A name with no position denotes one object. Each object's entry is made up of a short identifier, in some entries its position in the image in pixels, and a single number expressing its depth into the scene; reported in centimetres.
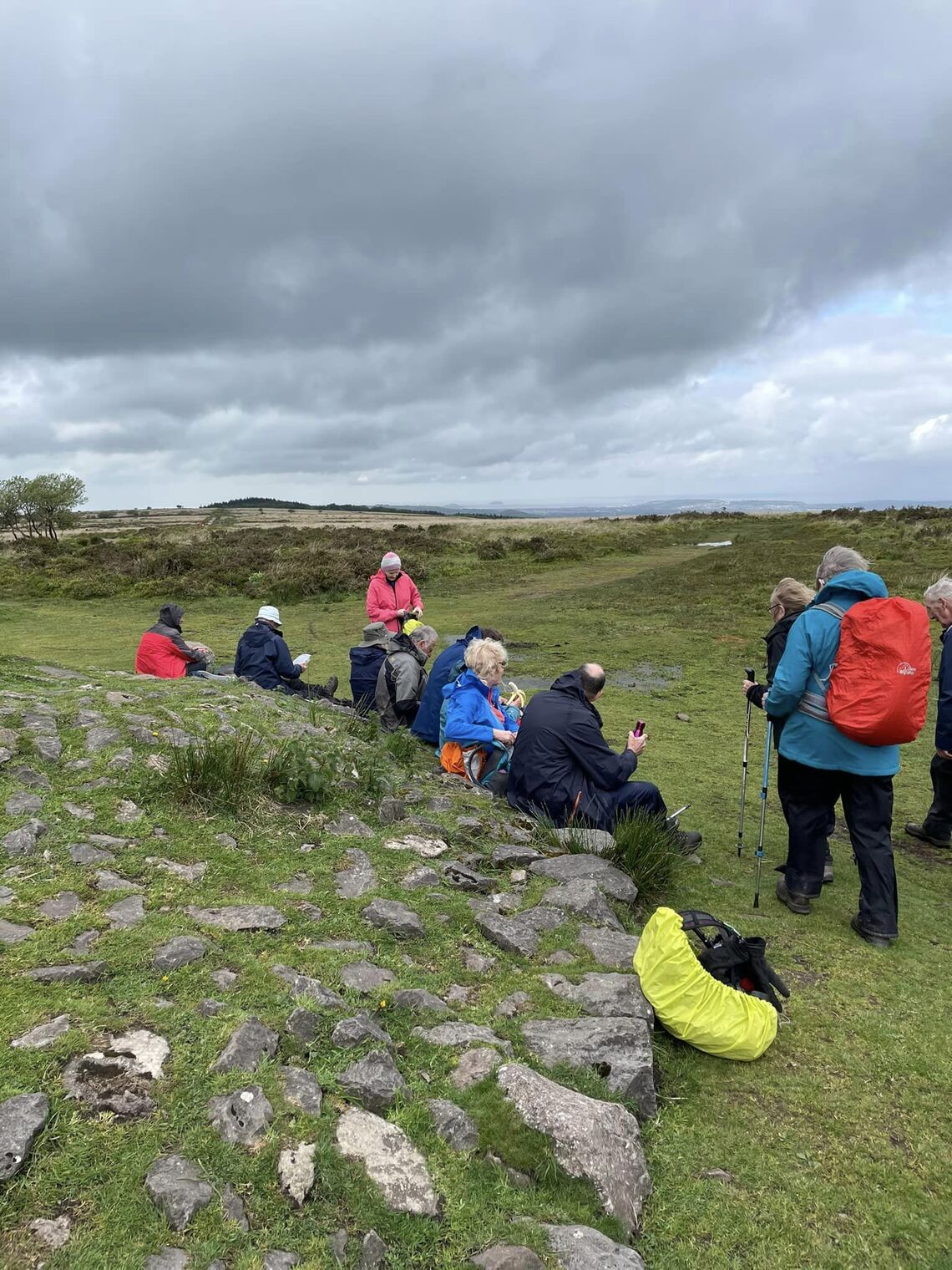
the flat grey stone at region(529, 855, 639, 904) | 468
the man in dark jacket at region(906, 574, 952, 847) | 636
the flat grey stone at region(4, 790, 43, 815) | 447
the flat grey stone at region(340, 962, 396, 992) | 335
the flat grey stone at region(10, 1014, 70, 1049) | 261
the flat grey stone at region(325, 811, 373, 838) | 502
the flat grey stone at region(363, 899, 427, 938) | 391
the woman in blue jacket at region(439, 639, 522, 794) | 677
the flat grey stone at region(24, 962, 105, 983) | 304
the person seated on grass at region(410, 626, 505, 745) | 796
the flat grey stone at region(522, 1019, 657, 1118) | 304
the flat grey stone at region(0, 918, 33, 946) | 330
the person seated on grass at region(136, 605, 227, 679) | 970
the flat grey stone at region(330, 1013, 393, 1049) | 290
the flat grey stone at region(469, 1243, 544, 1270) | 217
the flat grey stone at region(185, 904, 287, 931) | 369
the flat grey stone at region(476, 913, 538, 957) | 392
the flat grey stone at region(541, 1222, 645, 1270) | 223
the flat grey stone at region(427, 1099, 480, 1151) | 260
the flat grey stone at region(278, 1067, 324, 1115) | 254
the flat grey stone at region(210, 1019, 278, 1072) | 266
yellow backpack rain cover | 339
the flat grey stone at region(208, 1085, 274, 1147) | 240
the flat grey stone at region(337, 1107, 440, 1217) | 234
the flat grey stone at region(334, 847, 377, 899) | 428
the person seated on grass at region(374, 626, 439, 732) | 878
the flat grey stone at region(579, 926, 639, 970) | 383
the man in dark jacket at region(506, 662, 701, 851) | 566
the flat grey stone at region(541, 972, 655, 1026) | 339
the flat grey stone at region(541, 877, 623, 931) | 427
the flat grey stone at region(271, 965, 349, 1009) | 310
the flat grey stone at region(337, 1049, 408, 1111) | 266
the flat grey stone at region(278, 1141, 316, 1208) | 225
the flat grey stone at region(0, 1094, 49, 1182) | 213
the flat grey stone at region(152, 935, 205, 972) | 323
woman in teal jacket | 481
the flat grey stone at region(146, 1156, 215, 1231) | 212
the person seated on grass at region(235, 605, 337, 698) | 956
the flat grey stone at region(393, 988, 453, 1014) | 327
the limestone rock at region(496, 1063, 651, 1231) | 257
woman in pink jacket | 1127
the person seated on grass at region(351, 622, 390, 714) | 945
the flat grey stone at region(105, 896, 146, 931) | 357
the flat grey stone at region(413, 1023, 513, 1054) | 309
